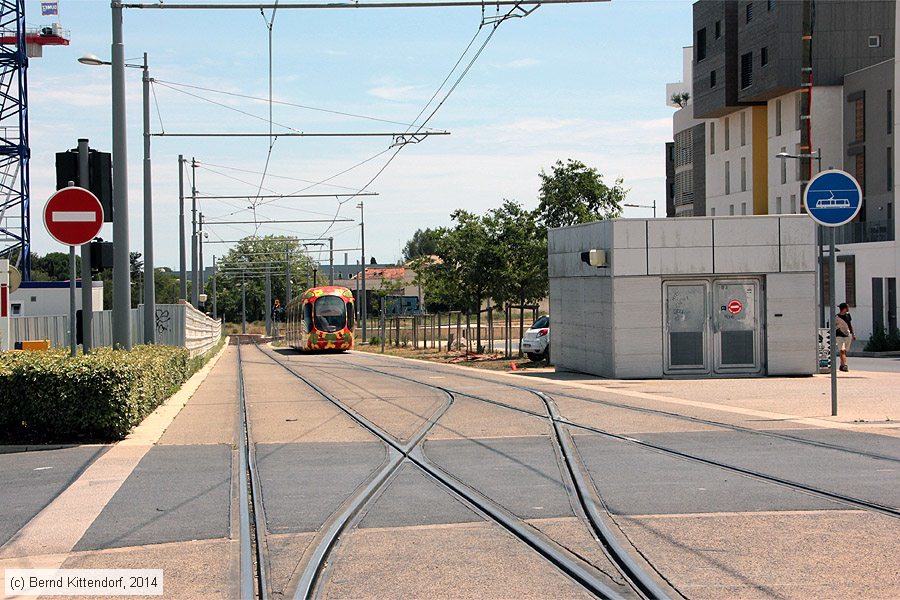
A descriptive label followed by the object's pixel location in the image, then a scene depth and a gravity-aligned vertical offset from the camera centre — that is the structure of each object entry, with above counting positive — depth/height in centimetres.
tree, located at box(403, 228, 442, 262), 4728 +285
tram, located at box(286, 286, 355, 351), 5338 -103
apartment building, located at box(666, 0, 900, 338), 5391 +1045
